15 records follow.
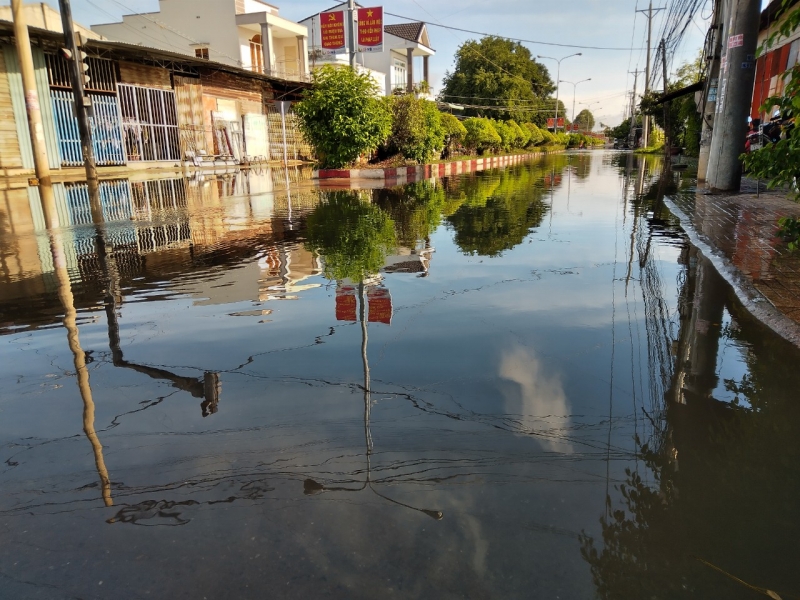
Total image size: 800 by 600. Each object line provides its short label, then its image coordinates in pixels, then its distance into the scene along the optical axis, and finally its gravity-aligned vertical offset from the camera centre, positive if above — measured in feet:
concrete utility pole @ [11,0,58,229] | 54.08 +3.61
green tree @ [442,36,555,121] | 204.54 +17.43
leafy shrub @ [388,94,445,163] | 74.49 +0.82
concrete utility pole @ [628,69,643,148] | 240.98 +4.74
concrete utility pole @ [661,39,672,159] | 84.22 -0.04
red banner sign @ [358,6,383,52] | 77.61 +13.03
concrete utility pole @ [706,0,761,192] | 39.37 +2.36
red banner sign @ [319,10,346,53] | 75.87 +12.41
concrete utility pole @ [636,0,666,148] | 187.52 +19.63
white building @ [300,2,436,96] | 176.32 +23.79
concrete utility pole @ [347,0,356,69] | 64.63 +11.53
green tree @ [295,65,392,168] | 66.64 +2.21
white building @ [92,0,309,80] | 123.24 +21.55
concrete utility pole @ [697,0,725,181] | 48.75 +3.22
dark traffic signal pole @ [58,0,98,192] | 54.34 +3.95
